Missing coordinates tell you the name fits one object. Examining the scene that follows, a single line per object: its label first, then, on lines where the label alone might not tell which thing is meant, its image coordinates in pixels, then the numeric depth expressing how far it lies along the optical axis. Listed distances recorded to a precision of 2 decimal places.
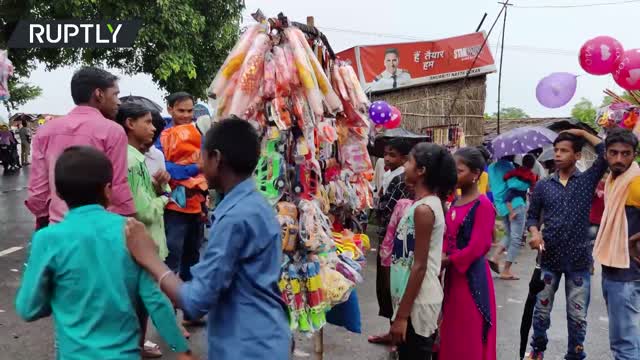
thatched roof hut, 12.72
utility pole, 12.57
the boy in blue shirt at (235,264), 1.92
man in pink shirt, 3.11
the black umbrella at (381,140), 6.35
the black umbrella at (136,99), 4.21
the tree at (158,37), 11.84
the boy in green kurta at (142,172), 3.51
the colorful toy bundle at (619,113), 7.39
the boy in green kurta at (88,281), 1.92
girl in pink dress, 3.23
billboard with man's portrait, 12.77
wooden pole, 3.70
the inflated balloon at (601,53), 6.79
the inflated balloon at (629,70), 6.40
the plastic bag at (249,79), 3.31
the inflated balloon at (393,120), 8.98
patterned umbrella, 7.10
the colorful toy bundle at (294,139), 3.32
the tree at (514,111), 57.47
